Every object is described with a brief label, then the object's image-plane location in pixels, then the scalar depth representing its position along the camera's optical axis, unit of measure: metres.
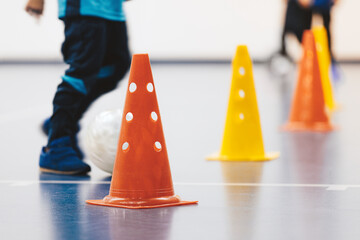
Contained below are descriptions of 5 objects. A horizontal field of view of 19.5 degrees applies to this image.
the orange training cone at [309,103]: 9.02
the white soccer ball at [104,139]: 5.85
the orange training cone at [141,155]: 4.78
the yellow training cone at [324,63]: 11.47
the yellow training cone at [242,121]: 6.86
